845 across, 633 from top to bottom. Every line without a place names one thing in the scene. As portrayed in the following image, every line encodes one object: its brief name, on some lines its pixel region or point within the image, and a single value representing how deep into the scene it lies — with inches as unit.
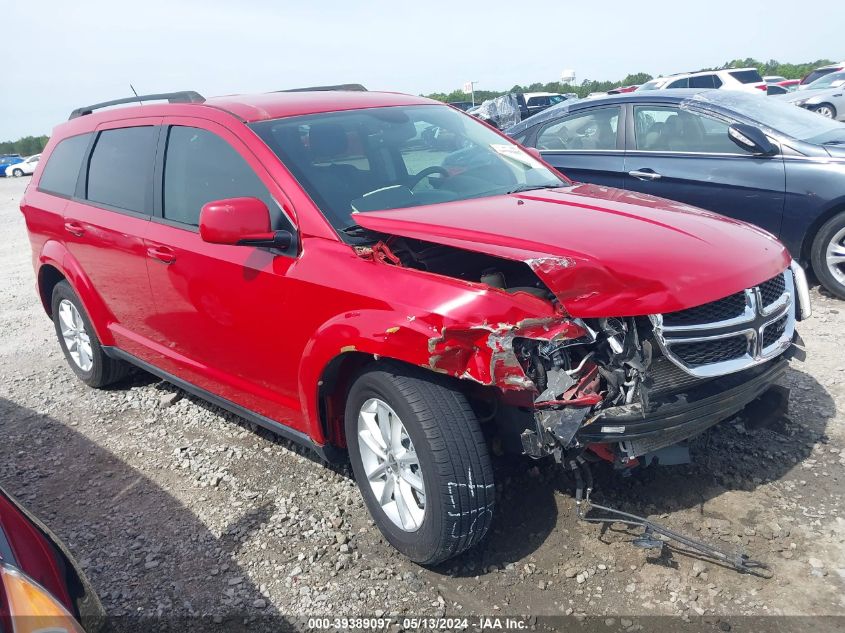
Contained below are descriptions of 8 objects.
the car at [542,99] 1074.1
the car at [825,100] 607.8
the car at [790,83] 1061.1
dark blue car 215.3
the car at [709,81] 757.9
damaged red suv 99.5
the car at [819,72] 937.5
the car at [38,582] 68.1
